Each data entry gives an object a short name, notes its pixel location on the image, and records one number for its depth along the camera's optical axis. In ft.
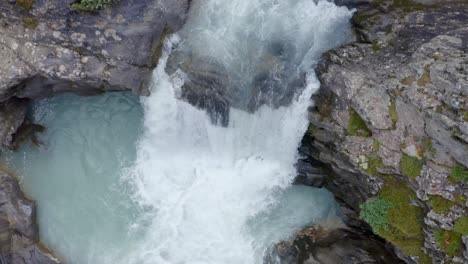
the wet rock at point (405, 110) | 45.96
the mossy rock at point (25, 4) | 52.65
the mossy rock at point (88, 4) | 52.80
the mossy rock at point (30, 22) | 53.72
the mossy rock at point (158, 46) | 56.24
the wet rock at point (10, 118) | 59.47
